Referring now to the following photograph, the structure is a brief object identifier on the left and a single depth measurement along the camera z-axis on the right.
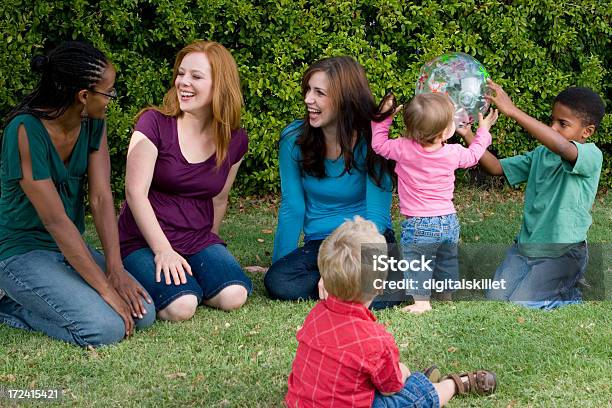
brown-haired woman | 5.34
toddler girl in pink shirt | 5.15
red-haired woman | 5.06
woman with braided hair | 4.53
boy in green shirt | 5.34
